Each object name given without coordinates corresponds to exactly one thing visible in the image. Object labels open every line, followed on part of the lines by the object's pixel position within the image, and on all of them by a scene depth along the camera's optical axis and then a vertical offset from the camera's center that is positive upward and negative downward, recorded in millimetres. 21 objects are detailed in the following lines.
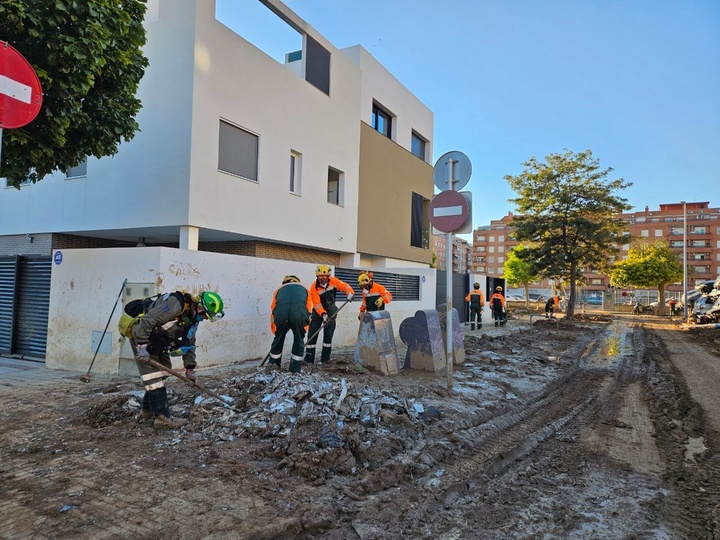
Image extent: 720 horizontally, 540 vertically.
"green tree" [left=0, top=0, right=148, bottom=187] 5453 +2723
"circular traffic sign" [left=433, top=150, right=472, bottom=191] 6695 +1755
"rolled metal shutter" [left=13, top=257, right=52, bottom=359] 9461 -616
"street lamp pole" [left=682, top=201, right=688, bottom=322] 30275 +571
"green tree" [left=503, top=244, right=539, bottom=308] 47156 +2029
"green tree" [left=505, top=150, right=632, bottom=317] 25812 +4185
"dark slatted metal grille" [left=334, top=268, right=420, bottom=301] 12484 +210
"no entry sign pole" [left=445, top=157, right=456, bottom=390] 6527 -58
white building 9734 +2773
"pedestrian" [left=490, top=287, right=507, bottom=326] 20344 -704
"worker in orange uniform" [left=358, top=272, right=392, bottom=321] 9141 -129
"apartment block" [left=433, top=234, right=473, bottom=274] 119831 +9988
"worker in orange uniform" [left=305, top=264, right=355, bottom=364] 8586 -425
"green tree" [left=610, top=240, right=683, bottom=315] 40531 +2324
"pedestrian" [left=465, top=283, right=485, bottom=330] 18484 -409
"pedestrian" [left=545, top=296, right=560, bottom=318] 26583 -755
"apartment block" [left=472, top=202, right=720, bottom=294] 81275 +12019
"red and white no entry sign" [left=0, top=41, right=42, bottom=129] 2859 +1191
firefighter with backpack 4824 -581
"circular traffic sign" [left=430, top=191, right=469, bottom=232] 6430 +1119
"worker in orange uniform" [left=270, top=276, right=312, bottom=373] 7258 -523
